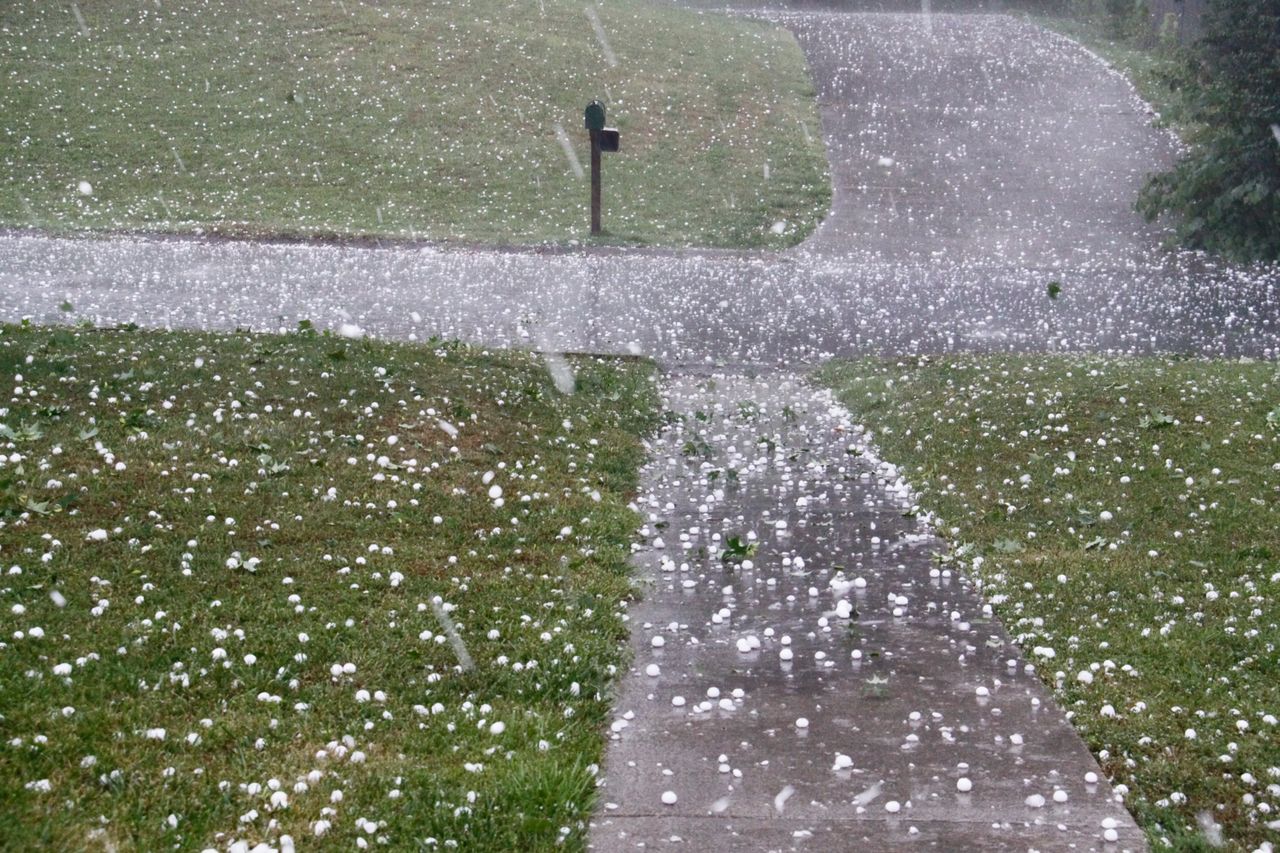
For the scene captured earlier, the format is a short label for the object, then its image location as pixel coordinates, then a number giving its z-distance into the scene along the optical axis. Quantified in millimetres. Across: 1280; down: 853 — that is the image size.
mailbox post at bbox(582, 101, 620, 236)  15258
